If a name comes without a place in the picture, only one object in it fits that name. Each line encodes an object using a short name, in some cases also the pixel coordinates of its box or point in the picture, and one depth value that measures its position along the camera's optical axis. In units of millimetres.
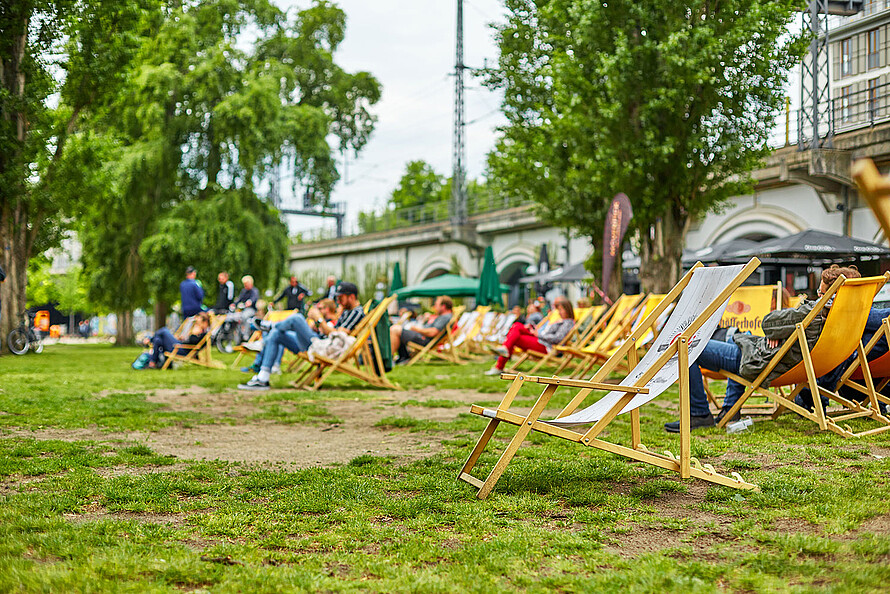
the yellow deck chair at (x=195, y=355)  12495
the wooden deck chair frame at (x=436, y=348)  13969
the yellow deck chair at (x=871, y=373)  5234
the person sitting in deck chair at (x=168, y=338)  12672
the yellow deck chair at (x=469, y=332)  16094
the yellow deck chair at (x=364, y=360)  8695
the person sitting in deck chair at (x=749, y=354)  5027
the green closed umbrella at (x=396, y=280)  27344
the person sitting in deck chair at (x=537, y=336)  10750
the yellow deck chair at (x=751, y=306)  7934
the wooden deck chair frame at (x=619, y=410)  3441
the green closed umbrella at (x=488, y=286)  20094
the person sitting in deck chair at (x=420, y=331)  13797
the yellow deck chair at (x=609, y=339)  9038
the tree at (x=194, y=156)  21109
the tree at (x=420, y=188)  51250
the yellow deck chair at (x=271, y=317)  12446
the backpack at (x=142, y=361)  12523
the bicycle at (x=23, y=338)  16250
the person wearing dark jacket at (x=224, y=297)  16250
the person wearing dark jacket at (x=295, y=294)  14977
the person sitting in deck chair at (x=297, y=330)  9234
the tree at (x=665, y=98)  12109
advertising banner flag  12170
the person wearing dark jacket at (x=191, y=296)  14445
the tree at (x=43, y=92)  13477
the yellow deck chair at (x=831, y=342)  4793
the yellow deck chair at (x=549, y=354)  10321
